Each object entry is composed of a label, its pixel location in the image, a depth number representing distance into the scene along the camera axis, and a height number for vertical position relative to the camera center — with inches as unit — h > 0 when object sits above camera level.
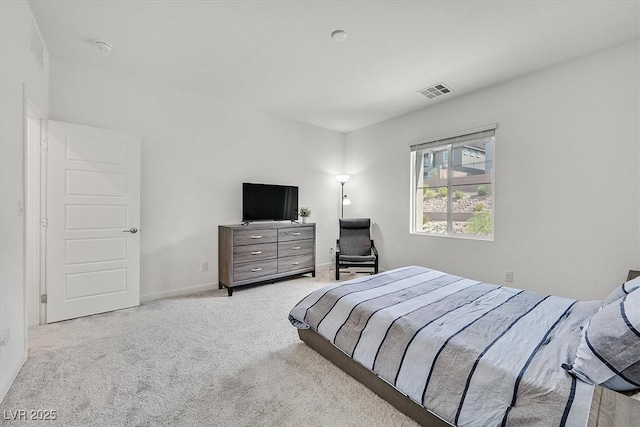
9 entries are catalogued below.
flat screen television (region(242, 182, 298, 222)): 162.6 +4.2
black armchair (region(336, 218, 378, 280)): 172.6 -22.3
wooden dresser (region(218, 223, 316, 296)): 145.9 -24.2
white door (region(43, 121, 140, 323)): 109.2 -5.8
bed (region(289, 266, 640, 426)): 43.3 -26.3
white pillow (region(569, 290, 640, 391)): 39.2 -20.1
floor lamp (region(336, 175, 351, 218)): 205.2 +11.6
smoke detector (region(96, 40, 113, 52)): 103.3 +59.6
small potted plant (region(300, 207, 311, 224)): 182.3 -2.8
